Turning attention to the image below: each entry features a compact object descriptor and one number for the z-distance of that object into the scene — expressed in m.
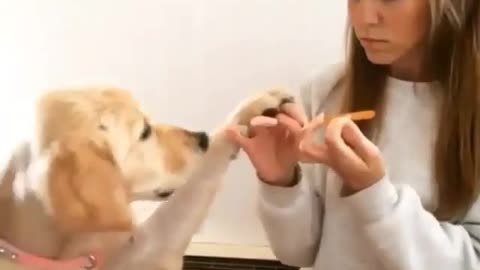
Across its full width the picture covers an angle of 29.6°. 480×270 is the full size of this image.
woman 1.05
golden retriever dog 0.97
